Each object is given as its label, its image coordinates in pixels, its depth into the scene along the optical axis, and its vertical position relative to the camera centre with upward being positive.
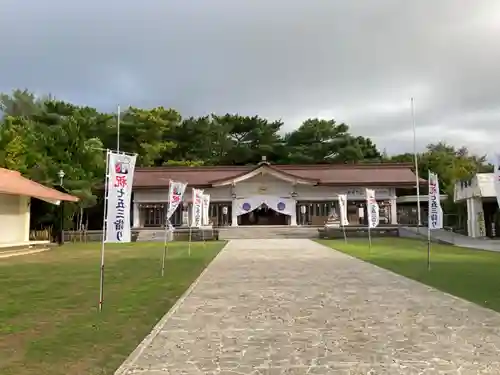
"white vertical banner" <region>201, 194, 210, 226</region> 25.98 +1.21
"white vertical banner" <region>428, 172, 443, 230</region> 15.28 +0.72
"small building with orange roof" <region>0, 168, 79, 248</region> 21.03 +1.21
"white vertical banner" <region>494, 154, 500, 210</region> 9.44 +0.92
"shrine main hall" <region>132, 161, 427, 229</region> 36.12 +2.59
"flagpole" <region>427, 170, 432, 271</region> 12.98 +0.05
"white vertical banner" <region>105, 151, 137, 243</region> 8.28 +0.55
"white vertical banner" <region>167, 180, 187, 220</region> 14.78 +1.04
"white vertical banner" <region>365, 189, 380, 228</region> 22.16 +0.85
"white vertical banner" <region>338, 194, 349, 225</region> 25.38 +1.08
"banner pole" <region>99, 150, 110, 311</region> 8.09 +0.32
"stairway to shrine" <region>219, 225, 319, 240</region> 32.97 -0.21
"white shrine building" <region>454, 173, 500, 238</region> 25.52 +1.28
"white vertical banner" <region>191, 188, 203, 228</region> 23.39 +1.02
